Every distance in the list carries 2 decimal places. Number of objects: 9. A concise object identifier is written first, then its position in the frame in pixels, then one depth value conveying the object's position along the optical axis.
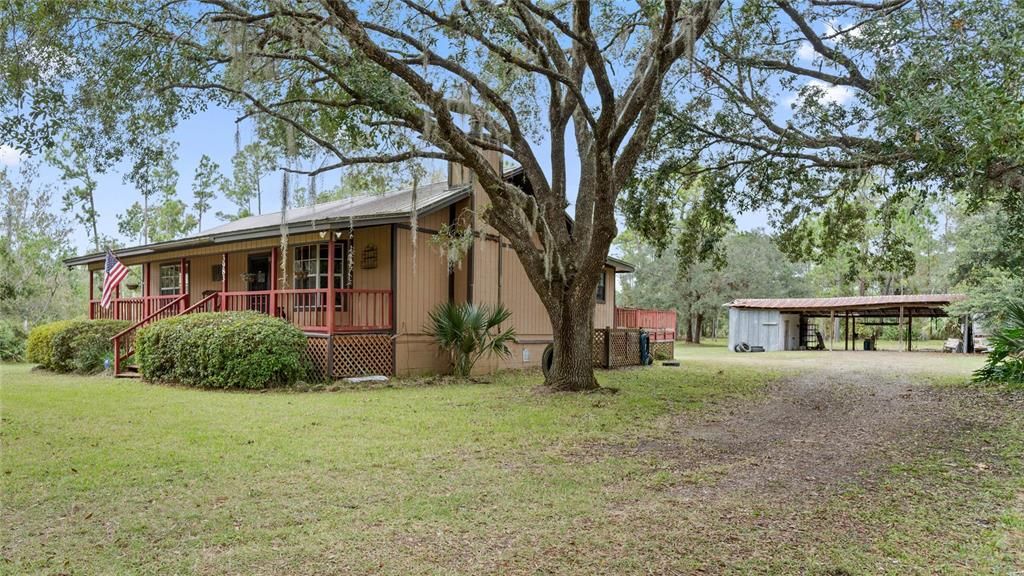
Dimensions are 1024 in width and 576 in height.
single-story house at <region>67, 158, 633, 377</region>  12.10
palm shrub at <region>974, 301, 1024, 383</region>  10.26
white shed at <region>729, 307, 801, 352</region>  27.58
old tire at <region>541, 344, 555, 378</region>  12.76
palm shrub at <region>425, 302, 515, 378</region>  12.43
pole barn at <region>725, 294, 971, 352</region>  25.55
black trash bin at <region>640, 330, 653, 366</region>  16.52
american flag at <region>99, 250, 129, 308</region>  14.68
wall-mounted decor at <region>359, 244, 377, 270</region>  13.06
